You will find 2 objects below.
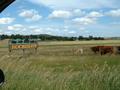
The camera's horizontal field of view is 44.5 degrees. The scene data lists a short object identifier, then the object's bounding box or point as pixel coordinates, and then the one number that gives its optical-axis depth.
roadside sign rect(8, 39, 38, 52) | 16.75
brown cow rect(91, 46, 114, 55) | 18.29
